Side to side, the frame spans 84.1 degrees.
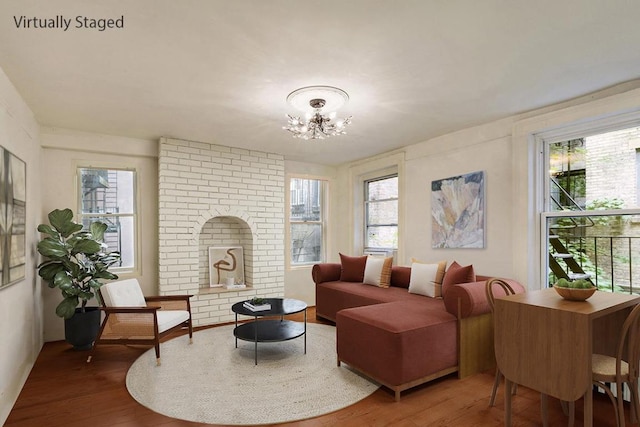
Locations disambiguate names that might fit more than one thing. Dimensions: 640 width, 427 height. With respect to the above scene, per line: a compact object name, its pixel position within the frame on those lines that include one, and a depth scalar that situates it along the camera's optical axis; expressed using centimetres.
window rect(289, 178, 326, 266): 607
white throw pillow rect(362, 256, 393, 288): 456
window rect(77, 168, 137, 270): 452
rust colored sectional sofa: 271
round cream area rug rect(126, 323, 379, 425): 251
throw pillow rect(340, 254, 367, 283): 495
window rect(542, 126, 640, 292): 299
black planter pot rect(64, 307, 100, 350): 374
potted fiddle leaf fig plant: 358
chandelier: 295
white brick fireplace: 467
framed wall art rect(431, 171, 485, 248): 401
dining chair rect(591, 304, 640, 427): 194
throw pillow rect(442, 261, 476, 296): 337
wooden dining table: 191
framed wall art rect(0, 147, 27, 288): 258
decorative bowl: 216
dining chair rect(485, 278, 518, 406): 248
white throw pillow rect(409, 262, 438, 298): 385
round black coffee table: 339
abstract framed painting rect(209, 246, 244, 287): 536
